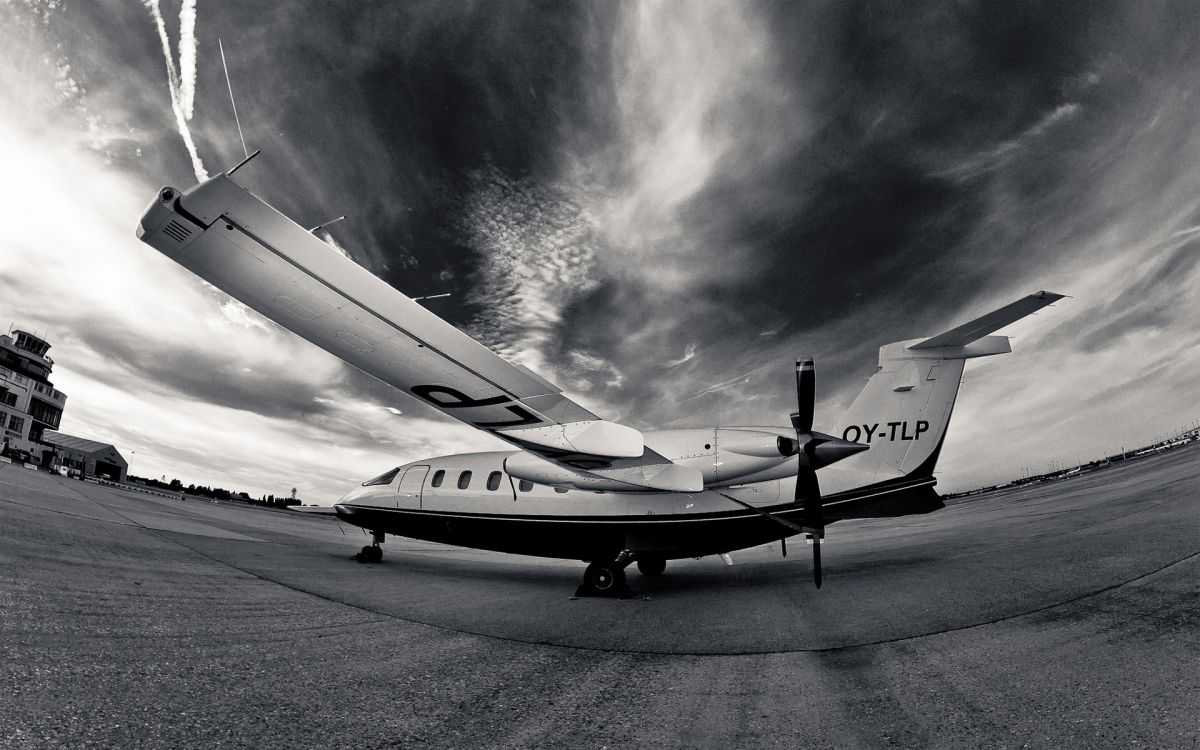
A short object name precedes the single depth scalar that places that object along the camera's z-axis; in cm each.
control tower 6078
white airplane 486
